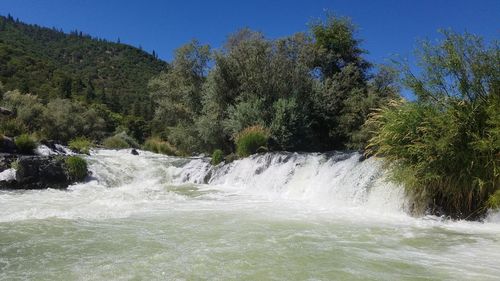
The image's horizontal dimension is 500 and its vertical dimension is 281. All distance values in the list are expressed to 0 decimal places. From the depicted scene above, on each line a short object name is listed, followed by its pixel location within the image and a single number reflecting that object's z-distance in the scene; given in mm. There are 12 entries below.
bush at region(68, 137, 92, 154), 28297
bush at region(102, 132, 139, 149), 43450
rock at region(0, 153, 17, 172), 16848
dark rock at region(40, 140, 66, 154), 25083
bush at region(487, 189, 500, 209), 8414
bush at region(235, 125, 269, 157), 19422
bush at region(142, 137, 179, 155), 39531
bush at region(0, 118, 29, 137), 23203
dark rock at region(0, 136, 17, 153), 19303
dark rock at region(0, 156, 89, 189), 16438
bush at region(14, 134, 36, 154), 20141
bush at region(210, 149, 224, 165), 20266
